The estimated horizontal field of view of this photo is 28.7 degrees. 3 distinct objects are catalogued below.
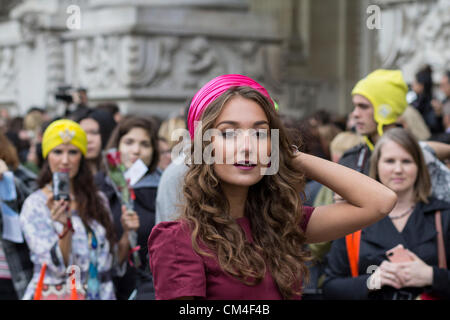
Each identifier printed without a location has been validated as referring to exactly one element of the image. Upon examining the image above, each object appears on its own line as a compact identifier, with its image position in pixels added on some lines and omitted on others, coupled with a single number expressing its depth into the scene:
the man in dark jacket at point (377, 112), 5.14
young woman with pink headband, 2.73
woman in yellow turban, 4.98
